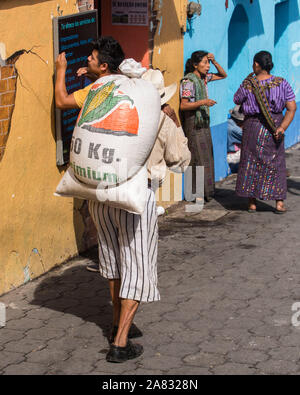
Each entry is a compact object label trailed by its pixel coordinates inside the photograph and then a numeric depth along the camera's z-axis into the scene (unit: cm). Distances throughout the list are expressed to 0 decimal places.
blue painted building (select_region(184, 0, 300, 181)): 978
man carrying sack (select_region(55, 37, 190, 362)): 457
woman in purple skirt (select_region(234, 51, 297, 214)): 826
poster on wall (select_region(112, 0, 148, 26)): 820
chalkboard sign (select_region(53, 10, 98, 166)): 629
